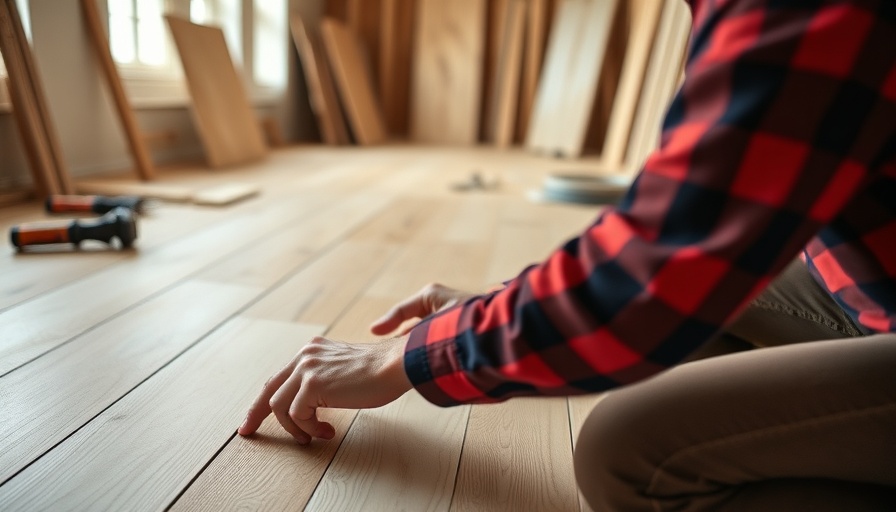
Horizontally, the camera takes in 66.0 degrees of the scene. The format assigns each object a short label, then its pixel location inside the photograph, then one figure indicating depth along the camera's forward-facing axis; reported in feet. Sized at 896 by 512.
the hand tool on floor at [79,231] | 5.90
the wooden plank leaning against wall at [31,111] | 7.43
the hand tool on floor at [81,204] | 7.23
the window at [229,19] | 13.92
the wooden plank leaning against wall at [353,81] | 16.19
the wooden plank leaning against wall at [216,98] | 11.35
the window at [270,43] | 15.98
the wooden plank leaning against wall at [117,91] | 9.27
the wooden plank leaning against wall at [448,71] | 17.83
